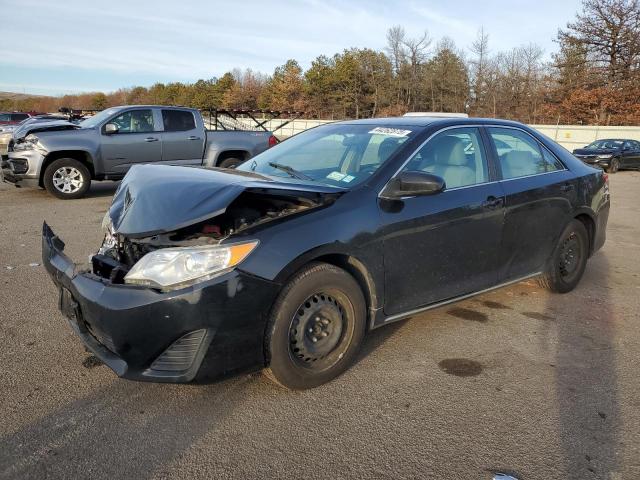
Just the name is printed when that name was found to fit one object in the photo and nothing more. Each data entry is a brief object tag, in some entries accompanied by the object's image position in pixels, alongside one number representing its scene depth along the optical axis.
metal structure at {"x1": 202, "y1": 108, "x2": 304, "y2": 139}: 15.26
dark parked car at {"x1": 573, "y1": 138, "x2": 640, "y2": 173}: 21.22
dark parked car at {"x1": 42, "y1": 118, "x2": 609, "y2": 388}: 2.64
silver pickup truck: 9.66
